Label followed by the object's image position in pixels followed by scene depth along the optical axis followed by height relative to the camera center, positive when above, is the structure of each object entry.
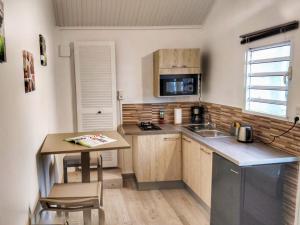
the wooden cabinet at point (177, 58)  4.10 +0.38
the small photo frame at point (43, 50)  2.92 +0.36
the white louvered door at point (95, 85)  4.26 +0.00
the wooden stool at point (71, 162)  3.25 -0.88
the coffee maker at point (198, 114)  4.51 -0.47
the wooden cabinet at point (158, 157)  3.97 -1.01
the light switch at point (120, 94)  4.45 -0.15
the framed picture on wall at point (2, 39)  1.46 +0.24
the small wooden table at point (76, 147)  2.49 -0.55
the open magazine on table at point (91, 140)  2.65 -0.53
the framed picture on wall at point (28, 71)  2.13 +0.11
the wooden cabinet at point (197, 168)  3.20 -1.01
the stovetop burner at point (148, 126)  4.13 -0.61
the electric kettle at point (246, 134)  3.05 -0.53
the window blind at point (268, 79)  2.68 +0.05
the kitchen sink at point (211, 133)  3.54 -0.63
